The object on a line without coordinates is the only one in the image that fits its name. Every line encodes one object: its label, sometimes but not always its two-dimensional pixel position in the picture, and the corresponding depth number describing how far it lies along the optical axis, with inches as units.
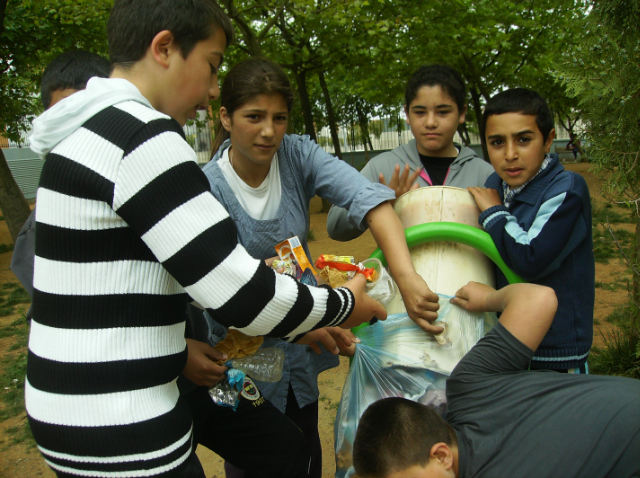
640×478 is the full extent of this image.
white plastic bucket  72.9
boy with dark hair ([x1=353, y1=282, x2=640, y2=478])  56.1
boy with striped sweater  42.3
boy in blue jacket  66.3
